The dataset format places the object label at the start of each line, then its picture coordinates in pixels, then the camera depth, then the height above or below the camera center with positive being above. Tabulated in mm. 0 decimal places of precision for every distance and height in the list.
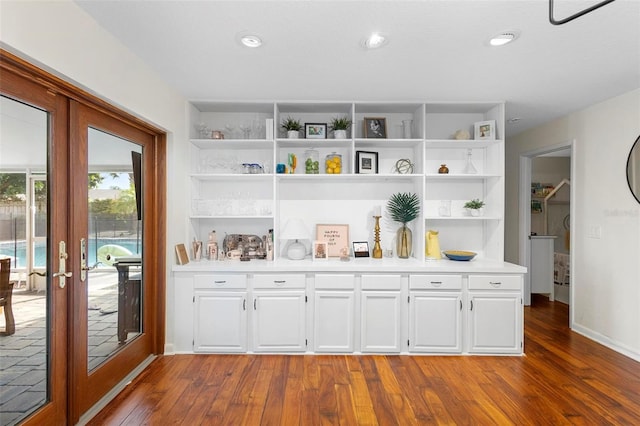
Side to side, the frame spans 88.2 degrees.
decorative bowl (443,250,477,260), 3262 -431
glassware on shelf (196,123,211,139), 3436 +849
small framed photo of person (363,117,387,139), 3420 +873
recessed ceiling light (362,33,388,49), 2066 +1095
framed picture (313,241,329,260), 3381 -391
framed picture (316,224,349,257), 3549 -270
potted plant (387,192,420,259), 3396 -34
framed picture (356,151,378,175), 3418 +517
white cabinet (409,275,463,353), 3029 -939
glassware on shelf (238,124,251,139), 3439 +844
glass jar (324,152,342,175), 3400 +476
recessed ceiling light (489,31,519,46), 2033 +1094
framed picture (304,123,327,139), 3391 +842
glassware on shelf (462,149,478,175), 3479 +453
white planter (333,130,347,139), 3316 +783
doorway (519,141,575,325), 5207 +94
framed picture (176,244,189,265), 3074 -402
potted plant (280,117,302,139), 3320 +867
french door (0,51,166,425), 1813 -190
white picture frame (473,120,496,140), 3307 +832
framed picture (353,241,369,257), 3482 -394
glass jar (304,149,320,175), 3421 +518
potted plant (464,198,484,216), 3349 +47
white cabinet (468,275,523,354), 3023 -975
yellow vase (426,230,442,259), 3439 -361
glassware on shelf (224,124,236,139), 3457 +863
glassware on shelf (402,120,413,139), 3459 +868
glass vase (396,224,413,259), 3441 -319
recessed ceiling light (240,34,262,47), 2082 +1106
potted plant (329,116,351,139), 3318 +852
